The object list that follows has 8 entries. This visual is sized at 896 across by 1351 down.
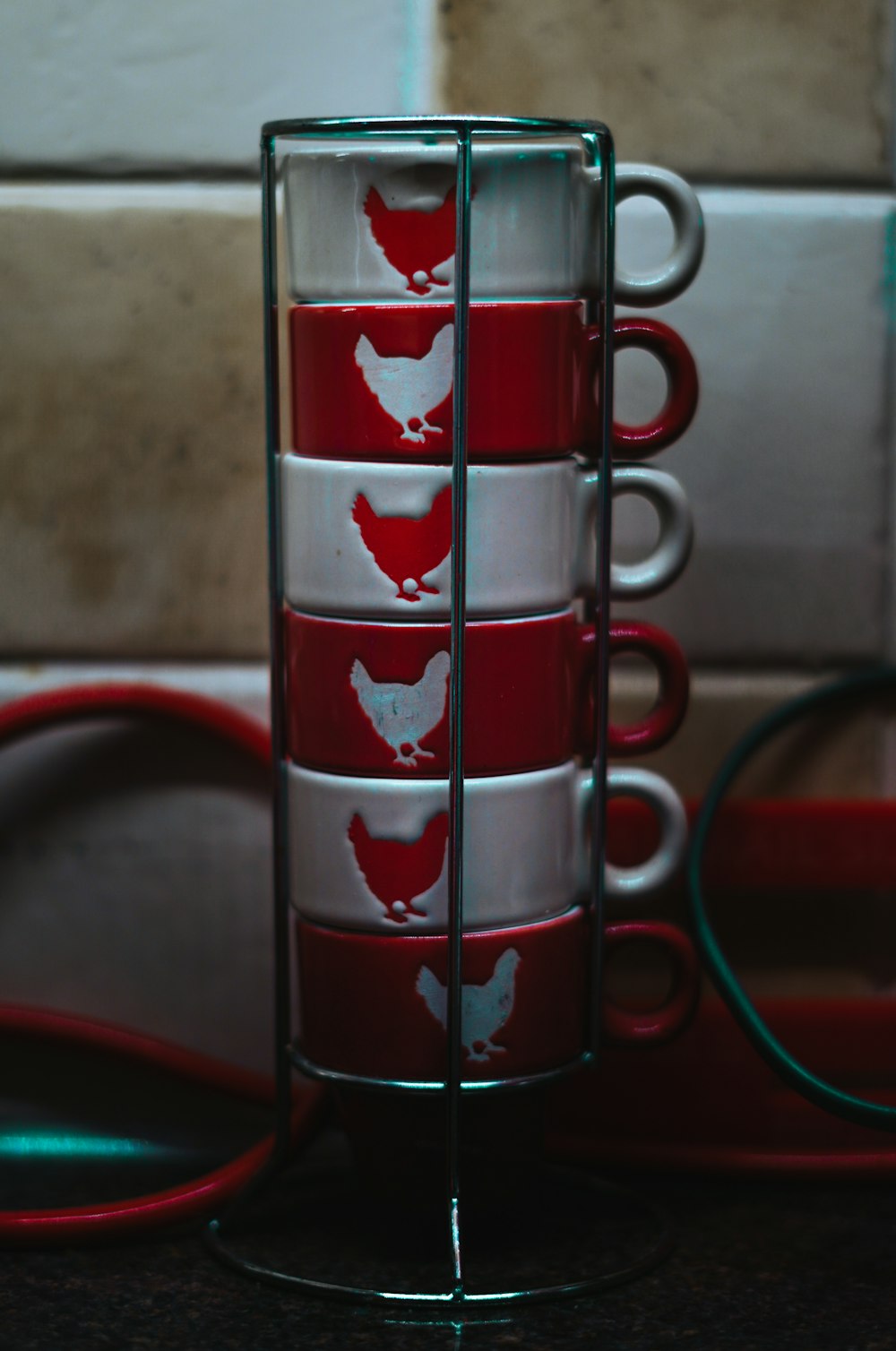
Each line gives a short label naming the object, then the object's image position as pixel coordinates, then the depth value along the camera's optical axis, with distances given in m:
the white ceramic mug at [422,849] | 0.58
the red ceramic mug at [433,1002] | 0.58
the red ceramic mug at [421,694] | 0.58
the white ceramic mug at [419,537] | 0.57
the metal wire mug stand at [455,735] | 0.56
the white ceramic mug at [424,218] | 0.57
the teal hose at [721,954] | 0.59
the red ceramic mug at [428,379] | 0.57
